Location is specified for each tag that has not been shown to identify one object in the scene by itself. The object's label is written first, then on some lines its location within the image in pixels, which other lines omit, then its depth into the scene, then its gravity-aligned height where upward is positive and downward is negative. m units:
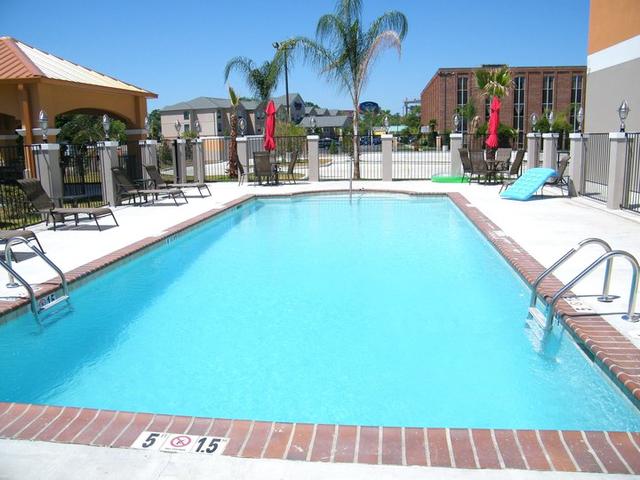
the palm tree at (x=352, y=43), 20.38 +3.57
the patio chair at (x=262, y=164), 18.53 -0.60
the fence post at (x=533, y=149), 18.06 -0.27
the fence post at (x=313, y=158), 19.75 -0.47
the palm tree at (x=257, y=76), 24.09 +2.93
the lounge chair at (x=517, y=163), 16.67 -0.65
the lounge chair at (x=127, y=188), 13.64 -0.95
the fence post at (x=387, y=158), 19.65 -0.51
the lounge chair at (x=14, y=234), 7.07 -1.04
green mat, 19.30 -1.24
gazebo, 15.03 +1.75
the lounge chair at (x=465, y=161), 17.59 -0.59
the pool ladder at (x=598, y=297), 4.61 -1.39
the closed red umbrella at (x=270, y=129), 19.80 +0.56
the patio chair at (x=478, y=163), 17.22 -0.65
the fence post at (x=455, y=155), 19.50 -0.45
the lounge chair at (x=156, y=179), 15.23 -0.83
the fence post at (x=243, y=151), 20.58 -0.18
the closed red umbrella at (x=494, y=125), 18.86 +0.54
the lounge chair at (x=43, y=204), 9.95 -0.96
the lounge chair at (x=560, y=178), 14.77 -1.01
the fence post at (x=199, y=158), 19.05 -0.36
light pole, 21.16 +3.55
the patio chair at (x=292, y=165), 19.03 -0.70
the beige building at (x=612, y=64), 14.91 +2.11
